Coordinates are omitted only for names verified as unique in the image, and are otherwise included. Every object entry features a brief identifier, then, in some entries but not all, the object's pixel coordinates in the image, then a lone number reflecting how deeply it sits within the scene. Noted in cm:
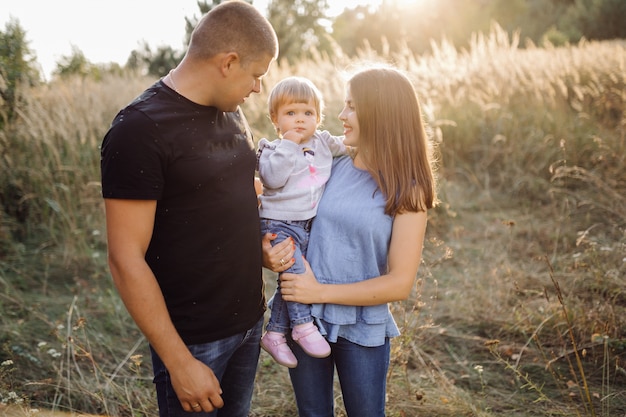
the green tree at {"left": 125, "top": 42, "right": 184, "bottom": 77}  1703
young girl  197
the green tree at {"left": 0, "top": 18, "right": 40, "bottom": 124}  569
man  145
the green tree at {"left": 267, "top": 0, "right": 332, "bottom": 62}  1714
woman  184
